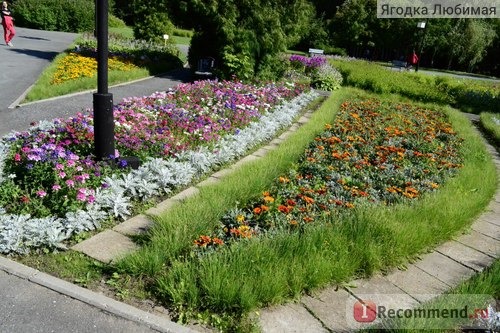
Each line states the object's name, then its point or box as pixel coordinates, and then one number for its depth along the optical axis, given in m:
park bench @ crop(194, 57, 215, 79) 13.62
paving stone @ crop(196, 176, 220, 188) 4.96
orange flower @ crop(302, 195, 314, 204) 4.21
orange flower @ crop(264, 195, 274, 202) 4.14
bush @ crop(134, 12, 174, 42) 20.86
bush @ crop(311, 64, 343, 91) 14.93
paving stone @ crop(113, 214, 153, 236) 3.78
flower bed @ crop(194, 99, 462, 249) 3.95
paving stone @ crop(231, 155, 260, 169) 5.85
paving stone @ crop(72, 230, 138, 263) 3.34
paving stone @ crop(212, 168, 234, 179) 5.40
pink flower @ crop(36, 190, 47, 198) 3.89
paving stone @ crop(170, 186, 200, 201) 4.57
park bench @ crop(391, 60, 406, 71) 30.08
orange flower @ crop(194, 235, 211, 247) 3.36
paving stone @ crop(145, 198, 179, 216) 4.16
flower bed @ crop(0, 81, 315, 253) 3.68
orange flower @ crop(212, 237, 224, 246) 3.34
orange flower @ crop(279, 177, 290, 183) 4.74
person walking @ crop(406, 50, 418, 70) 27.64
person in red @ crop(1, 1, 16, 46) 18.34
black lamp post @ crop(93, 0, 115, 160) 4.54
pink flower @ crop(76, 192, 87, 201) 3.82
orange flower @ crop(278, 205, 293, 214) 3.90
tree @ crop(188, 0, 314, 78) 12.78
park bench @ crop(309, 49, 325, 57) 26.24
